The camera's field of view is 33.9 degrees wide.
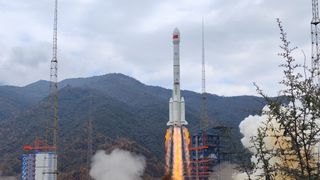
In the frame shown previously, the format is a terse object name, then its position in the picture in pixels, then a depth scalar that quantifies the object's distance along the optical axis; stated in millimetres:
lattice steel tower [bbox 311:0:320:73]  103225
